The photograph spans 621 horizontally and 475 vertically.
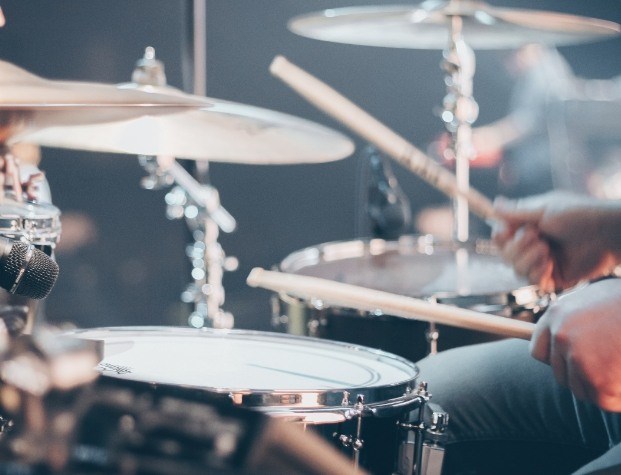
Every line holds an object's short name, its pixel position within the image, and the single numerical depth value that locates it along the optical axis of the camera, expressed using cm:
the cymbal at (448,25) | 246
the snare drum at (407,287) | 211
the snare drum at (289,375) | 170
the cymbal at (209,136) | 203
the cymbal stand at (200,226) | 234
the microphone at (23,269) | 170
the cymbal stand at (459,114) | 263
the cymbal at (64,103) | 170
